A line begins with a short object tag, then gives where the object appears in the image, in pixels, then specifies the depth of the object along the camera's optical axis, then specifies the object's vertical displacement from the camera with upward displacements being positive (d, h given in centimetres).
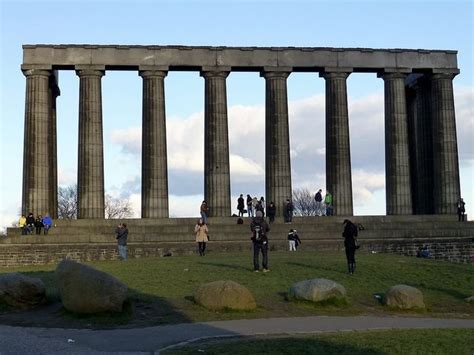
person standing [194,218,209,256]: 4278 +36
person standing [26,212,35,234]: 5522 +130
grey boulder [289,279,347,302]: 2634 -171
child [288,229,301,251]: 5012 -11
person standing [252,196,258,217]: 6056 +260
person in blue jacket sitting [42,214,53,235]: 5453 +125
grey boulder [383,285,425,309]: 2647 -201
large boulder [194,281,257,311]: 2506 -176
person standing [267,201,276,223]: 5750 +181
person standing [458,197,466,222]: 6188 +174
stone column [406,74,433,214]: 6744 +700
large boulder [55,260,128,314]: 2384 -138
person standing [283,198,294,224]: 5788 +173
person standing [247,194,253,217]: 6128 +216
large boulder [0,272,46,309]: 2578 -151
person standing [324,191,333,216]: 6097 +247
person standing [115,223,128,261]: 4391 +6
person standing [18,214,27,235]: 5505 +118
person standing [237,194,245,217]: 6100 +242
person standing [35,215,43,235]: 5574 +116
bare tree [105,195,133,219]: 15441 +542
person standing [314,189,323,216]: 6045 +291
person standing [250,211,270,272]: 3219 +18
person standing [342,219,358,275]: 3312 -28
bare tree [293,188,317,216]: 17838 +708
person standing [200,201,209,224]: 5666 +197
